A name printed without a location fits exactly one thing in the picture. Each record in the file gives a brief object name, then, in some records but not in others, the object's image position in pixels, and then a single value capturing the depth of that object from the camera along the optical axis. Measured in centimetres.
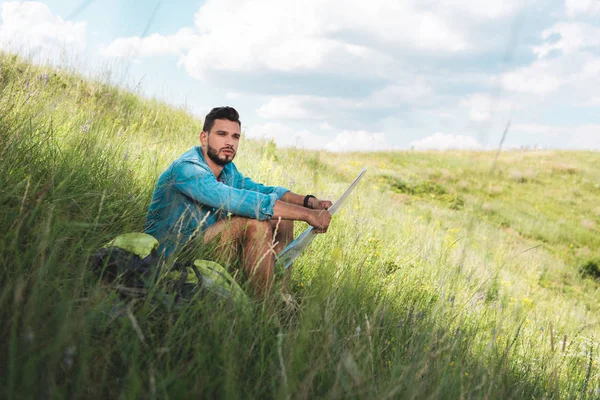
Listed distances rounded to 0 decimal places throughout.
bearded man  289
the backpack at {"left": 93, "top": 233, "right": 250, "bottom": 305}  202
